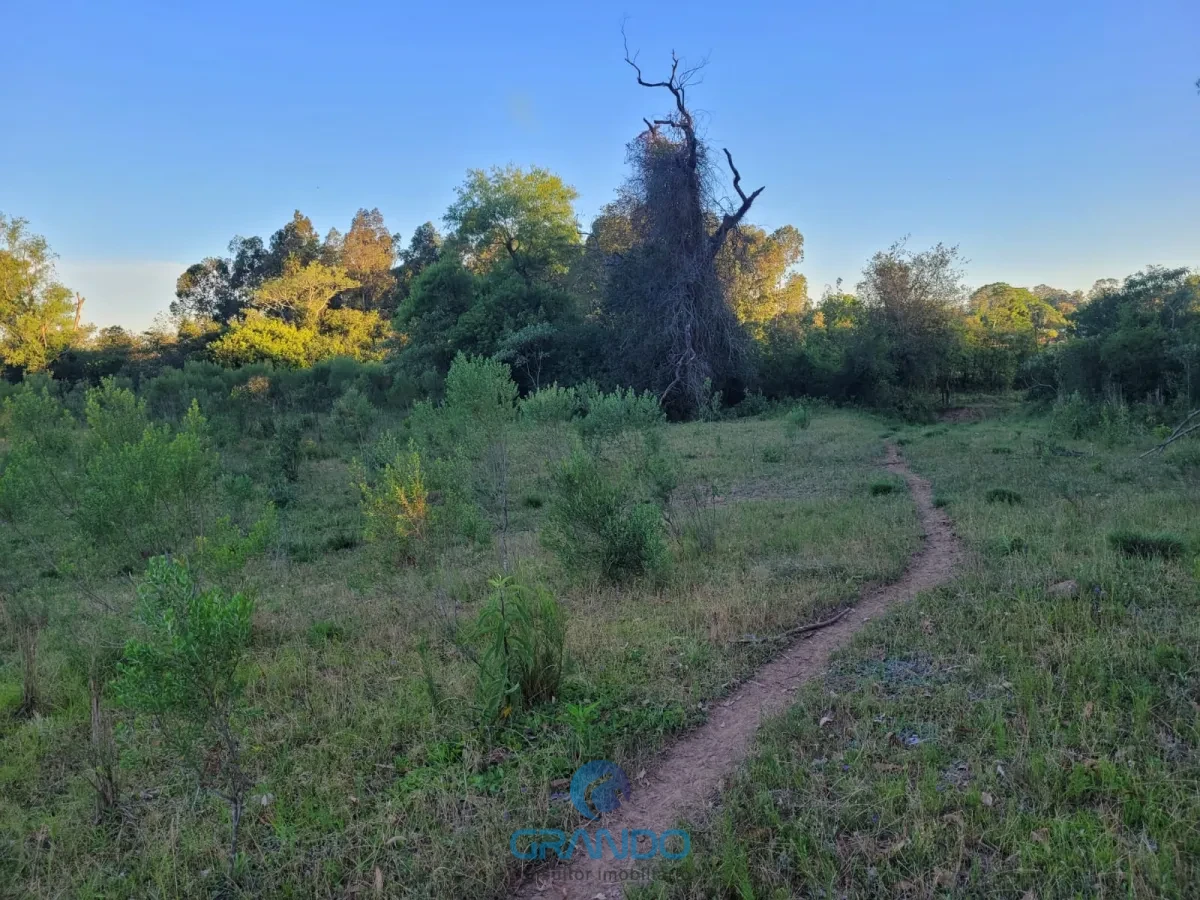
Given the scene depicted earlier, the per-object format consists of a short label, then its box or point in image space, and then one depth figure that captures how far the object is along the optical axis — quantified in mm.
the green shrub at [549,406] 8742
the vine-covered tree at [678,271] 24766
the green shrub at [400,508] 7879
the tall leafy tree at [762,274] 27000
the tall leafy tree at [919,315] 29703
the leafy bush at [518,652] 4312
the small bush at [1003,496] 9688
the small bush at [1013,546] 6969
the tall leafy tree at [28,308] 31234
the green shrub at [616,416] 8859
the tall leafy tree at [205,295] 43188
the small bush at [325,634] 6047
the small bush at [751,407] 28406
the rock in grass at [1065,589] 5387
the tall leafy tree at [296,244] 44344
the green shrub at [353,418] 20453
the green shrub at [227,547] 5906
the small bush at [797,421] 20644
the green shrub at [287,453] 15023
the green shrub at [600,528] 7133
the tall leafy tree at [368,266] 46500
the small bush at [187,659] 2930
